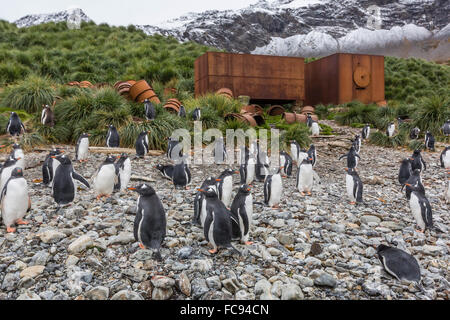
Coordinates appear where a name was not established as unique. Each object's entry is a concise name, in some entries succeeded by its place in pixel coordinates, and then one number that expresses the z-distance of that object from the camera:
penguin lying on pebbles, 2.46
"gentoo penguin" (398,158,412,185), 5.55
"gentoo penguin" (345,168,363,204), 4.46
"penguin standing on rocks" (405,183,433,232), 3.52
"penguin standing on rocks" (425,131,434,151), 8.67
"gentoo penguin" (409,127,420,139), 9.55
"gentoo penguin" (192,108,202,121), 8.42
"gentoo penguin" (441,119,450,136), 9.12
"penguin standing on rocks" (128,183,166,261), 2.74
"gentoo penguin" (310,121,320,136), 9.34
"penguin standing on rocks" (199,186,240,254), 2.82
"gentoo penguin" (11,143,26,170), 5.23
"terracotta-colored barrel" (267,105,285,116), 12.53
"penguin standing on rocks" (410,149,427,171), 6.14
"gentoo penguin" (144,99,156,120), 8.04
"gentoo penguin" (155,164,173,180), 5.38
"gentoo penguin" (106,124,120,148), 6.90
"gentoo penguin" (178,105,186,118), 8.77
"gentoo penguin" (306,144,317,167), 6.39
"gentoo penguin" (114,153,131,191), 4.62
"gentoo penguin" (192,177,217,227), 3.26
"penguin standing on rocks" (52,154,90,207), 3.69
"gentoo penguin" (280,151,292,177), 6.07
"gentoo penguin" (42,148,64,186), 4.59
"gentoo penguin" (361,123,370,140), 9.94
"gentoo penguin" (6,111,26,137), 6.75
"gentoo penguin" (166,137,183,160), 6.48
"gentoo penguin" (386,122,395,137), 9.70
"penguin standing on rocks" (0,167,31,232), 3.08
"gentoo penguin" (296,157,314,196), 4.84
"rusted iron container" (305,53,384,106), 14.34
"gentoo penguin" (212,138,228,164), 6.66
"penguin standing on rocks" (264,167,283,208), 4.20
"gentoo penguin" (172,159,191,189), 4.93
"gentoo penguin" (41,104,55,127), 7.48
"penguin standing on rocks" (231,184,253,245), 3.10
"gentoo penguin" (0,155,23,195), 4.01
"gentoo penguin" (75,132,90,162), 5.98
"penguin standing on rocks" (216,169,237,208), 4.25
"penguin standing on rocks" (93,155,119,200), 4.17
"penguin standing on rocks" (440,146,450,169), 6.87
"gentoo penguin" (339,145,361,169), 6.68
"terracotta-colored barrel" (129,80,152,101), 9.26
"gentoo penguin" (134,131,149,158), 6.51
